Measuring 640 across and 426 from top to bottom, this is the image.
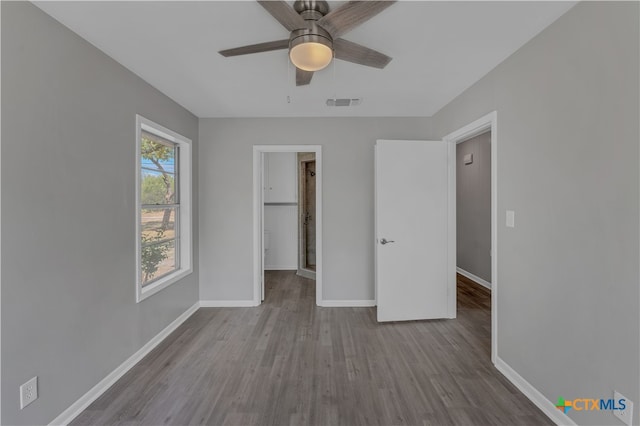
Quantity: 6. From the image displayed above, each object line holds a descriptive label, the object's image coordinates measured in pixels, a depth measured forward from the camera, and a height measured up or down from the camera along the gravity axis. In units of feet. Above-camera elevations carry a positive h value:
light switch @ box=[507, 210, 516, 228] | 7.17 -0.23
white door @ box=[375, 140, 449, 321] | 10.62 -0.71
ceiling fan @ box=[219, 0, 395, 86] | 4.57 +3.19
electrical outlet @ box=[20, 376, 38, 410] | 5.05 -3.27
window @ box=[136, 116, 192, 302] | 8.79 +0.10
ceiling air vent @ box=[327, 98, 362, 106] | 10.14 +3.89
